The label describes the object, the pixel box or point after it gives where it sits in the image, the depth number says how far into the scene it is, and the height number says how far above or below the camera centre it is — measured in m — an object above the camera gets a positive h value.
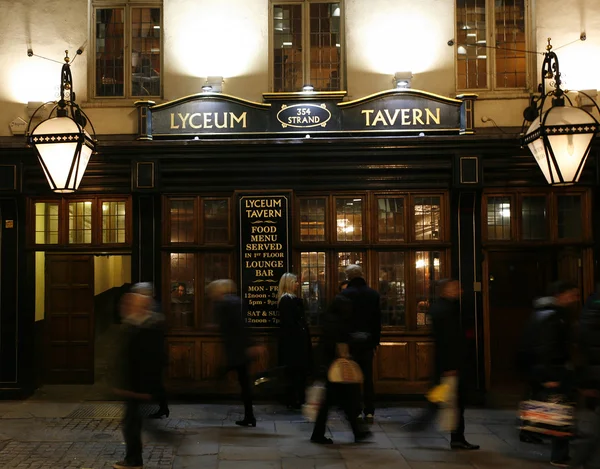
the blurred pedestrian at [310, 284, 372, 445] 7.28 -1.05
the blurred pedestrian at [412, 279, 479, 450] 6.98 -0.89
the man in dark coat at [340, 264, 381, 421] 7.90 -0.87
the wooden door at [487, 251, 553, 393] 10.60 -0.74
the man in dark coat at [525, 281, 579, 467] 6.74 -0.99
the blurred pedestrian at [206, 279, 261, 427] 7.89 -0.86
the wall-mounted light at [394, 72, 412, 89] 9.95 +2.74
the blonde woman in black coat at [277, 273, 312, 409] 8.95 -1.12
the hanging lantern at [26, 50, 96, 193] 8.55 +1.48
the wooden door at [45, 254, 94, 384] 11.08 -1.12
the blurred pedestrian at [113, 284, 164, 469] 6.17 -0.99
